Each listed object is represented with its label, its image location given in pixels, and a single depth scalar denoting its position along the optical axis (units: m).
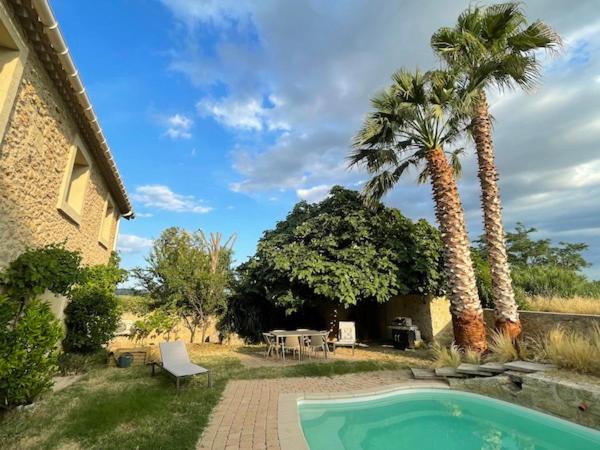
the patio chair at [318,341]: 10.44
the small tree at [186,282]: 14.01
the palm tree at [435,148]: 9.11
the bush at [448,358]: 8.02
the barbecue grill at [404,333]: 12.30
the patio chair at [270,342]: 10.95
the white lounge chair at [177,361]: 6.81
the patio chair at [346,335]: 11.30
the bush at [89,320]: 8.50
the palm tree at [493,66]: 8.93
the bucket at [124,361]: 8.87
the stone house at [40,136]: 4.63
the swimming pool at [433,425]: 4.91
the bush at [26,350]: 4.28
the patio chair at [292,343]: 10.46
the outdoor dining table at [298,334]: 10.52
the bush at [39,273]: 4.89
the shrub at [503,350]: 7.63
